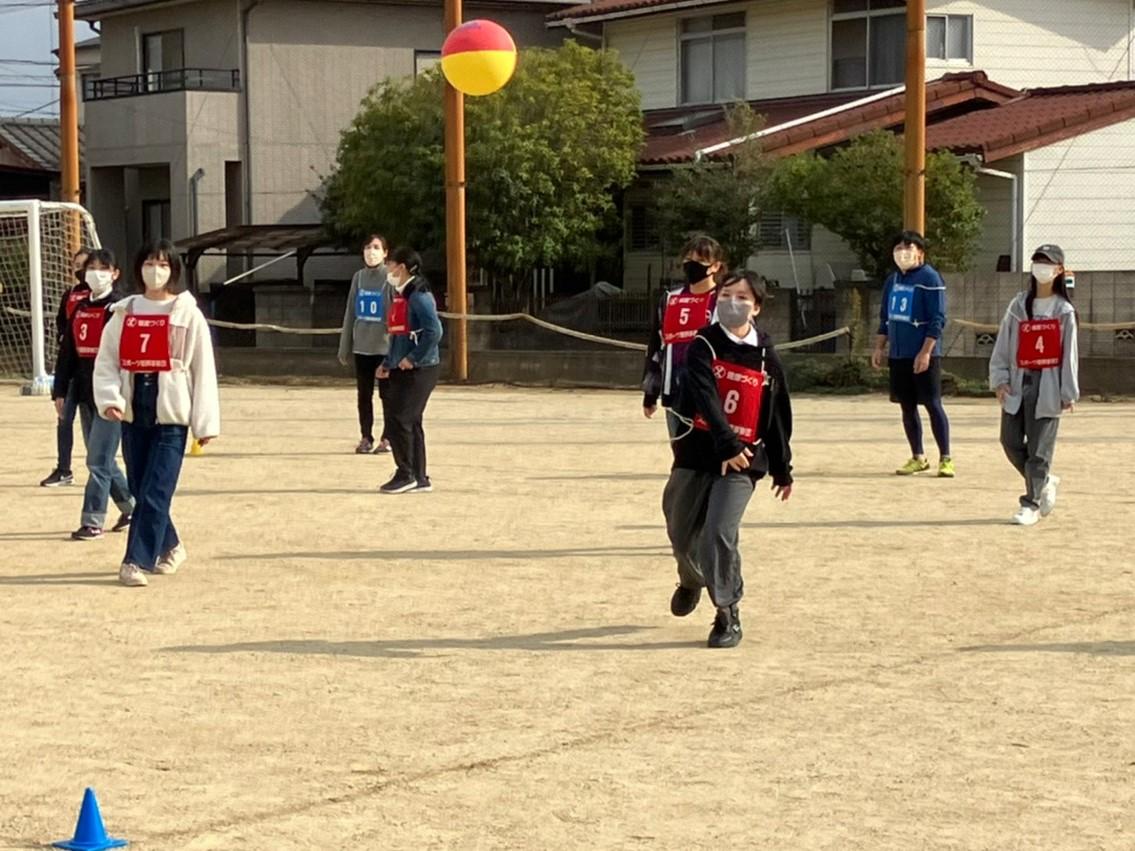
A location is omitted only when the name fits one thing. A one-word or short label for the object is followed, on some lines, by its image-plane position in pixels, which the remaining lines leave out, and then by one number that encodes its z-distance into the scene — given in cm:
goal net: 2628
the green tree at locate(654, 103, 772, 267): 3083
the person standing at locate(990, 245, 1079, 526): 1218
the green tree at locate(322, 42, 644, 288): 3219
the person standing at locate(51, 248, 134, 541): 1181
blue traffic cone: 543
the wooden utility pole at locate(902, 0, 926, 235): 2352
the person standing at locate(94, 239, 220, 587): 1028
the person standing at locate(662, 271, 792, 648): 851
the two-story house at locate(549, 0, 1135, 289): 3200
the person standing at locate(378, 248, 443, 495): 1442
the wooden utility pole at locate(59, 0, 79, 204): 2964
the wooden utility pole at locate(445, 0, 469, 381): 2706
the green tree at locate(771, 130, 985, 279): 2833
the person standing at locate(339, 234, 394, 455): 1644
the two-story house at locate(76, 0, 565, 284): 3975
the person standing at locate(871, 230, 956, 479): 1489
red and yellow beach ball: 2022
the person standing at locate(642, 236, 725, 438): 1080
